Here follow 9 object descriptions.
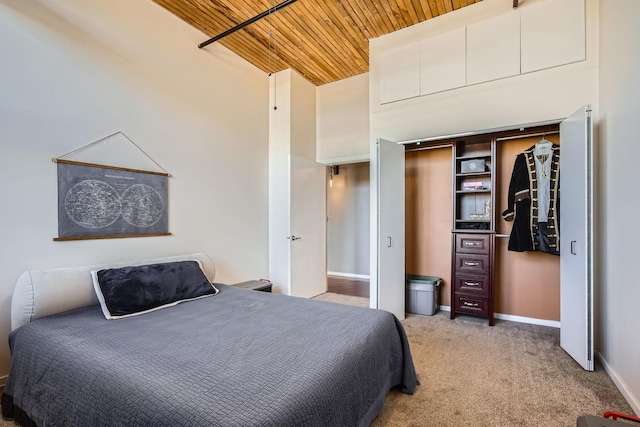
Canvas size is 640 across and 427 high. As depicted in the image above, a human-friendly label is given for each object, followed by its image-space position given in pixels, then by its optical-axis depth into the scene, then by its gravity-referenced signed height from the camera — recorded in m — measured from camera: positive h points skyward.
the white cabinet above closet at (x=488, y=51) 2.97 +1.85
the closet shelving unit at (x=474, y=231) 3.46 -0.22
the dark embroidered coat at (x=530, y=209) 3.07 +0.04
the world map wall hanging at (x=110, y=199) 2.46 +0.13
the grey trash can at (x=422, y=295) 3.80 -1.08
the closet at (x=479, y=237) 3.42 -0.29
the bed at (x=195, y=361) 1.18 -0.75
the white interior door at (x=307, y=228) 4.40 -0.24
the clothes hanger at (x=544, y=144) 3.13 +0.74
